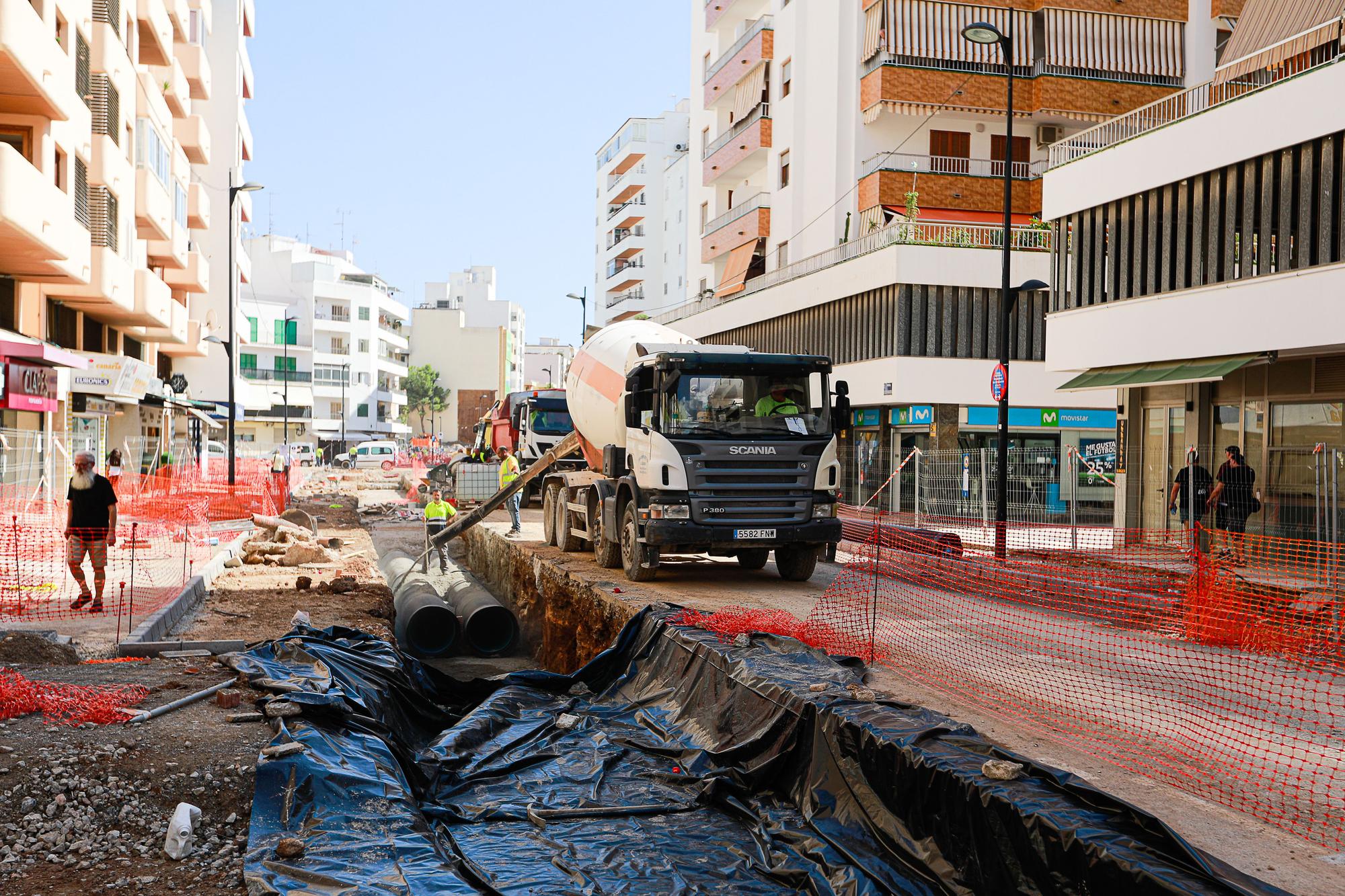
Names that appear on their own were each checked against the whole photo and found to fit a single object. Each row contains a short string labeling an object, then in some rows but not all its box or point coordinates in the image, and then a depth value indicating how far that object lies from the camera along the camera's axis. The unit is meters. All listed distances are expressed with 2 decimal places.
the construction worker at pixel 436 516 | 20.36
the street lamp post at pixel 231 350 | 31.16
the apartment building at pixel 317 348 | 91.12
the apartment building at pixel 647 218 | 69.38
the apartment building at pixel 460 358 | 123.62
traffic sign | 17.62
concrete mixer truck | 13.20
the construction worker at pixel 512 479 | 22.91
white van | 75.69
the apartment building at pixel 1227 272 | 16.14
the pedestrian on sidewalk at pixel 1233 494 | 15.66
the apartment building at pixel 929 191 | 28.91
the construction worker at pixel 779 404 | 13.62
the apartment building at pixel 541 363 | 167.00
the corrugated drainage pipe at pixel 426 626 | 15.58
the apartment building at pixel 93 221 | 19.89
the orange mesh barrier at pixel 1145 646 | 6.64
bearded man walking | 12.41
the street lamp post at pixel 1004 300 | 16.97
